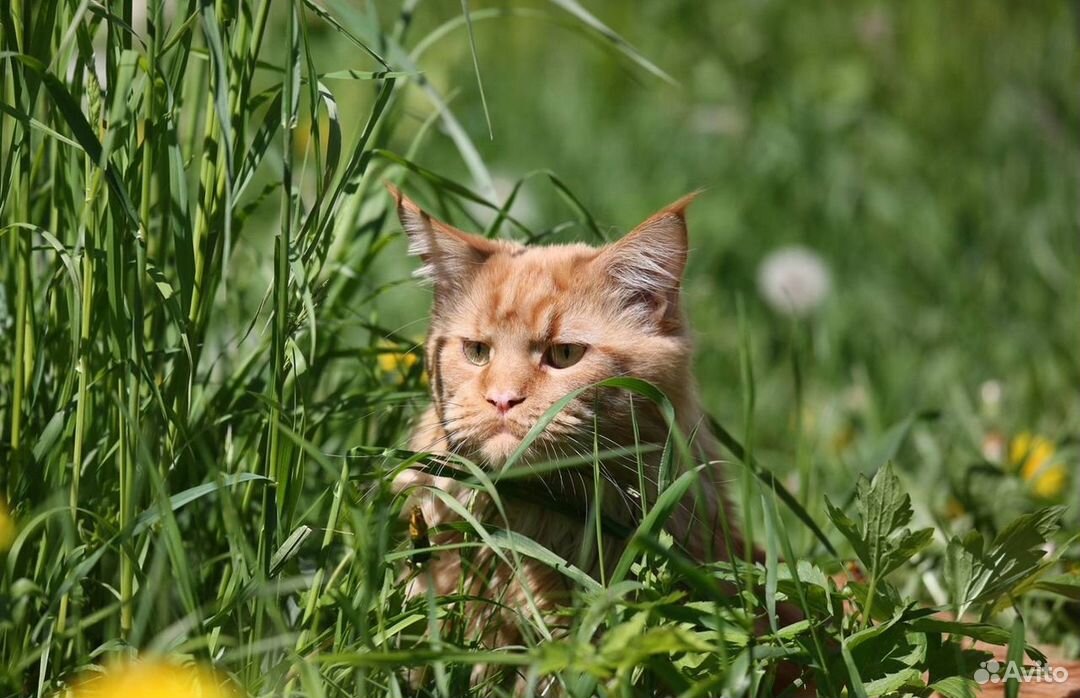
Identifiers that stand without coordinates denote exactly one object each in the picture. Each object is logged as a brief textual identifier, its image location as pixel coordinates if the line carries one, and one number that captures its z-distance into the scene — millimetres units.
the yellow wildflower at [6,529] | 4119
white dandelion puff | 4804
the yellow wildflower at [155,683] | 4047
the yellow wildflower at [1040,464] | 4455
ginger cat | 4251
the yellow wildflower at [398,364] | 4360
